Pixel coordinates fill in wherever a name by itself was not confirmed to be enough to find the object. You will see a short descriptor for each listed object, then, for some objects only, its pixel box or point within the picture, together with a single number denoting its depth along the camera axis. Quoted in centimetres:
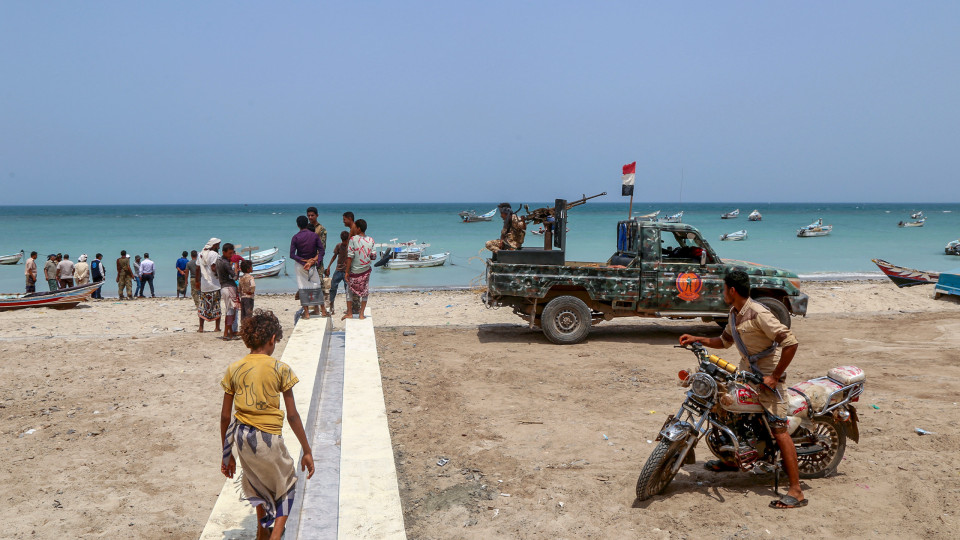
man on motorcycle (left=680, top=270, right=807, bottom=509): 437
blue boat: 1591
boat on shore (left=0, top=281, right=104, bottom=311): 1528
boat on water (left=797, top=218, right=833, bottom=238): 5488
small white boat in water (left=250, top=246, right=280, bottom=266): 3177
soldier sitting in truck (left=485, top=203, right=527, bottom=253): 1205
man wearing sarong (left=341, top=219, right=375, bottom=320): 959
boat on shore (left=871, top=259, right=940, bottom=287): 1861
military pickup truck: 1011
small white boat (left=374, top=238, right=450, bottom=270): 3036
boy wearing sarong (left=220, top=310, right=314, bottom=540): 332
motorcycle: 440
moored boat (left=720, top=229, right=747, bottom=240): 5062
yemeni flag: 1078
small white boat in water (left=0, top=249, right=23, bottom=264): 3372
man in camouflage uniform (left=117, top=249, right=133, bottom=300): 1950
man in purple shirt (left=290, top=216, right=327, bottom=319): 956
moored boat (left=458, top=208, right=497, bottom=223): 7438
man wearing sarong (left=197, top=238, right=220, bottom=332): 990
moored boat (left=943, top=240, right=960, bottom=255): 3597
